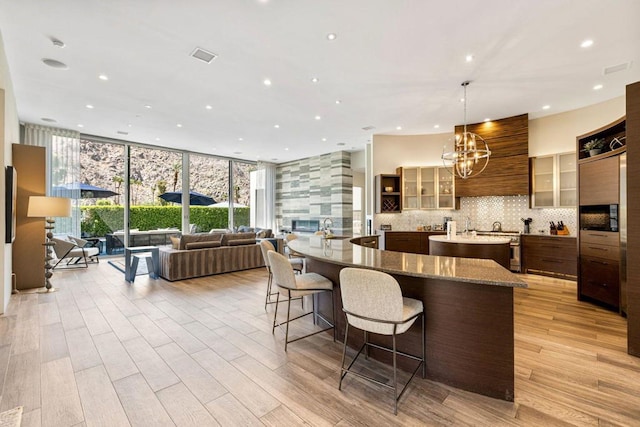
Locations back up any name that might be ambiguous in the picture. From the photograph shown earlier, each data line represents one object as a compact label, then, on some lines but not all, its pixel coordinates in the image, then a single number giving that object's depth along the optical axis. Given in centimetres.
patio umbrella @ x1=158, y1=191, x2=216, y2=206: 903
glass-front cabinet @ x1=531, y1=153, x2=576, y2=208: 555
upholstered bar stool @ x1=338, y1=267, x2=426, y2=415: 187
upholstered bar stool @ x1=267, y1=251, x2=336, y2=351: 268
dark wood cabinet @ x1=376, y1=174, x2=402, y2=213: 724
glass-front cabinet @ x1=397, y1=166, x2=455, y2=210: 689
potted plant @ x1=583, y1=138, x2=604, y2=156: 401
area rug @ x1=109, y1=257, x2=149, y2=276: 624
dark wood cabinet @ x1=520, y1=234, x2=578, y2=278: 530
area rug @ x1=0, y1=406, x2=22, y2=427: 178
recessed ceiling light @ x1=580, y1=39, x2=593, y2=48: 336
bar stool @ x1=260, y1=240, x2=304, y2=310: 358
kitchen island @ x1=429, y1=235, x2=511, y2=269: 422
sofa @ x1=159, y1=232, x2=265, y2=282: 544
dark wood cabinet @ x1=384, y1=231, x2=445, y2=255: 680
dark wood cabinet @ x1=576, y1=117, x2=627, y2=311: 364
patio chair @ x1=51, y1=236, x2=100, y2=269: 606
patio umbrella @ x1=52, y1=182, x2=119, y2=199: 708
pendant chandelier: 478
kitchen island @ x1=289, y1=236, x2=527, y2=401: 201
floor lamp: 449
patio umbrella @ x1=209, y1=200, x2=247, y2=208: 1042
